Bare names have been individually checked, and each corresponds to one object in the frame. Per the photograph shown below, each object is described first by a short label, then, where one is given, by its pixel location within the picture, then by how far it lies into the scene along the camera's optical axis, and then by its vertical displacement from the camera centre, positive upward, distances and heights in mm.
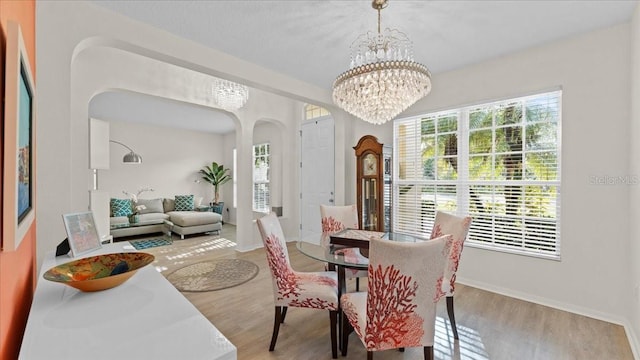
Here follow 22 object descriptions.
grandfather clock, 3832 -63
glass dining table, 1957 -590
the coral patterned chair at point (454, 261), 2176 -659
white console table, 776 -492
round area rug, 3283 -1279
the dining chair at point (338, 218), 3070 -456
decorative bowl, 1157 -443
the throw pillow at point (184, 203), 6926 -624
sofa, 5879 -879
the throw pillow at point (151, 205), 6617 -662
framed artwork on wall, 775 +102
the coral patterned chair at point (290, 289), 2006 -840
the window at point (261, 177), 6648 +36
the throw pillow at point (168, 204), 6996 -662
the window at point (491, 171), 2854 +87
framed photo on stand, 1659 -349
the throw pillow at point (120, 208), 5961 -645
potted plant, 7922 +72
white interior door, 4789 +130
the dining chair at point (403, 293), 1466 -636
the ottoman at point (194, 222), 5906 -970
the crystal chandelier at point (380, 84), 1969 +711
